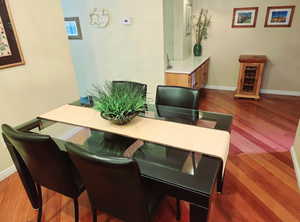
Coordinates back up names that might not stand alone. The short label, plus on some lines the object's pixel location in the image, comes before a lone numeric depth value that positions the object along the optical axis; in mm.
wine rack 3867
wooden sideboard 3318
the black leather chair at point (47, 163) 1195
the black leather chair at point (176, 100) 1858
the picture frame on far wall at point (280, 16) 3712
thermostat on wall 3195
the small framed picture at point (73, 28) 3680
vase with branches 4316
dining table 1076
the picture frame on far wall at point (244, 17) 3940
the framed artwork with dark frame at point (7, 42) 2000
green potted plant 1509
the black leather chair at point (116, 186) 967
